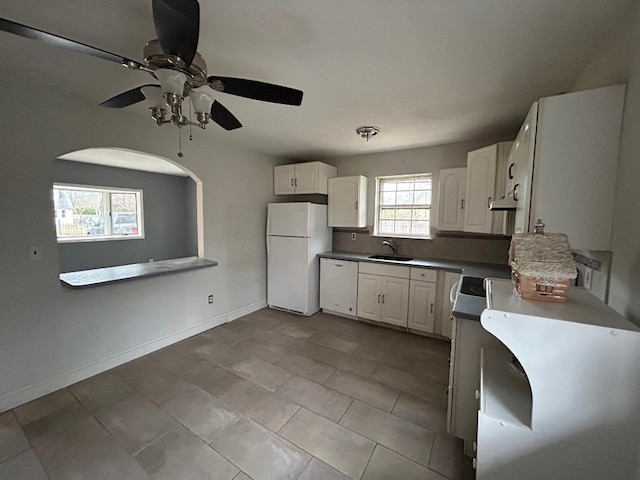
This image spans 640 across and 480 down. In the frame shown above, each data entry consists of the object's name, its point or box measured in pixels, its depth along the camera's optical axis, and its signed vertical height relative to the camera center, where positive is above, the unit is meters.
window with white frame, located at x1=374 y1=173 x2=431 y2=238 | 3.71 +0.24
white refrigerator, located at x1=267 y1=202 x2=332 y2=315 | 3.79 -0.48
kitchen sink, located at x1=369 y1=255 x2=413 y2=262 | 3.49 -0.48
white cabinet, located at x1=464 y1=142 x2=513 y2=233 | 2.54 +0.38
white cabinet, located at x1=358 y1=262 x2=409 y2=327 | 3.33 -0.91
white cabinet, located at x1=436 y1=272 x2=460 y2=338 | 3.02 -0.93
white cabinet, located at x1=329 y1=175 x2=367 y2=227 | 3.86 +0.30
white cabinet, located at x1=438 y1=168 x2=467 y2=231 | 3.13 +0.30
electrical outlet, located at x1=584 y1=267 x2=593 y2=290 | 1.53 -0.30
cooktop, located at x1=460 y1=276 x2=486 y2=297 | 1.97 -0.50
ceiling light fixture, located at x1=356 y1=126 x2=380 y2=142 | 2.82 +0.97
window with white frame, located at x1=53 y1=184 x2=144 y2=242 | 4.73 +0.09
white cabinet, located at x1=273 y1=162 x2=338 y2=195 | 3.91 +0.65
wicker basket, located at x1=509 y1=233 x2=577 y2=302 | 1.04 -0.16
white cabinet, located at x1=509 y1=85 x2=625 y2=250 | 1.23 +0.30
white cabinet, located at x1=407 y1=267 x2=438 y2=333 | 3.14 -0.91
